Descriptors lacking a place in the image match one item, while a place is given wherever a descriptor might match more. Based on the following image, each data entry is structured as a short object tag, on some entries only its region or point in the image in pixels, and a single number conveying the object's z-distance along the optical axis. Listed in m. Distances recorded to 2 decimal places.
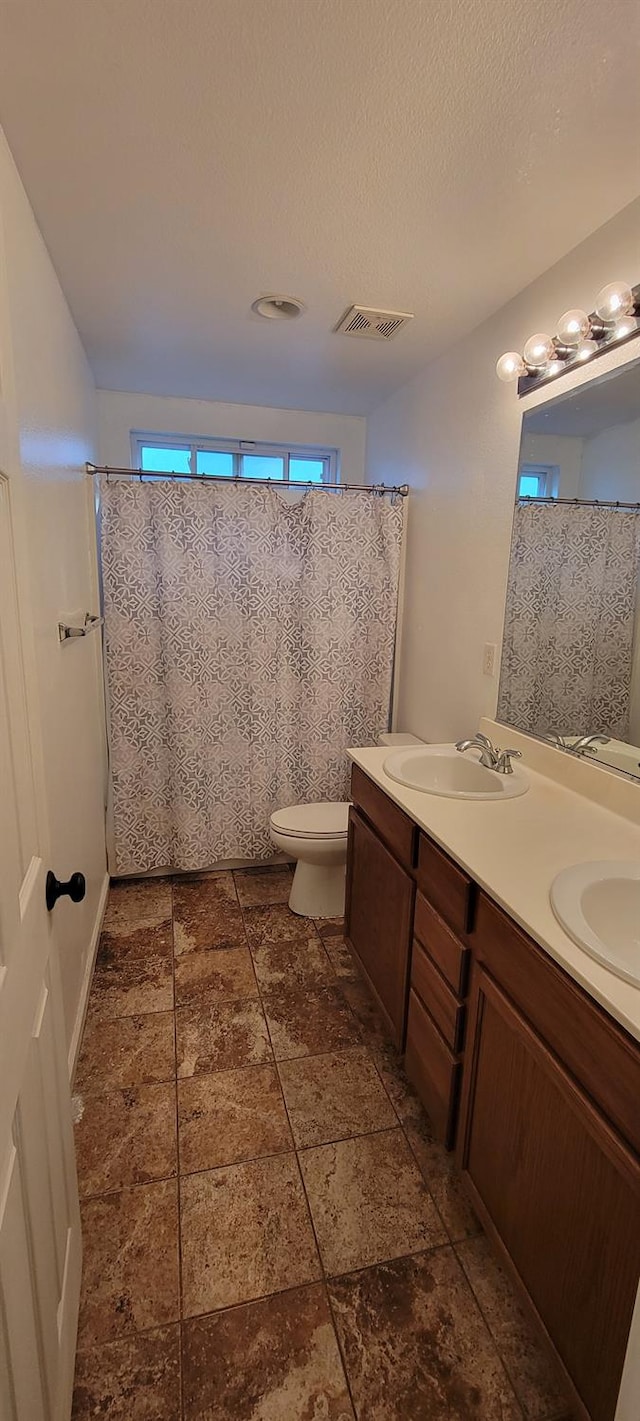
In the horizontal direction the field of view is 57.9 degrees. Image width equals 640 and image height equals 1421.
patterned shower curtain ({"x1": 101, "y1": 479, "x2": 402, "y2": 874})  2.46
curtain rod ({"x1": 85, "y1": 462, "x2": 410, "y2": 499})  2.35
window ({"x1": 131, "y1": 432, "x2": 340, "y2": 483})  2.97
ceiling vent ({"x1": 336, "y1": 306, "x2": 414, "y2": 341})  1.89
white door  0.68
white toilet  2.25
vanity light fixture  1.33
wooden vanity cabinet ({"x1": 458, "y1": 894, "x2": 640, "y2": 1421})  0.81
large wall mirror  1.45
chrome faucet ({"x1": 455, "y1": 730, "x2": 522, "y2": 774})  1.75
